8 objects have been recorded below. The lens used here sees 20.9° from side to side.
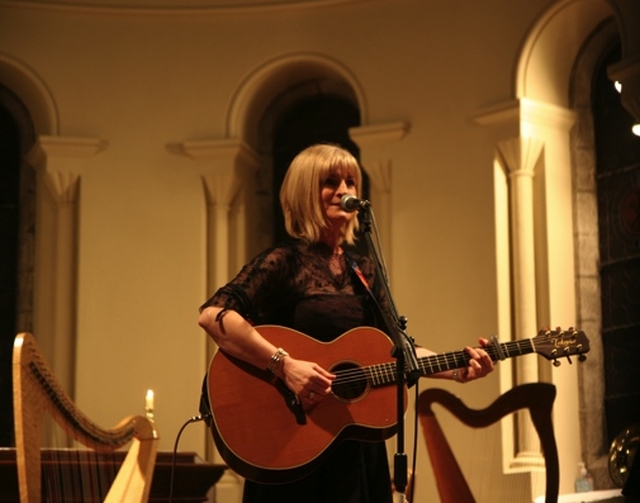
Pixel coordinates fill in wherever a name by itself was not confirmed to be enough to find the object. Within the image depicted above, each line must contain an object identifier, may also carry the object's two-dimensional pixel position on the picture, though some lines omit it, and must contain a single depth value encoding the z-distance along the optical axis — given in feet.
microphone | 17.48
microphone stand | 15.96
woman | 17.96
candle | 23.77
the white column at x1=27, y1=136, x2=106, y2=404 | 37.83
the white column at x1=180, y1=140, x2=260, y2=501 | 37.97
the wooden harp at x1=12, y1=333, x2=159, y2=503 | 15.34
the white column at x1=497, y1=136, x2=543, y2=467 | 33.66
